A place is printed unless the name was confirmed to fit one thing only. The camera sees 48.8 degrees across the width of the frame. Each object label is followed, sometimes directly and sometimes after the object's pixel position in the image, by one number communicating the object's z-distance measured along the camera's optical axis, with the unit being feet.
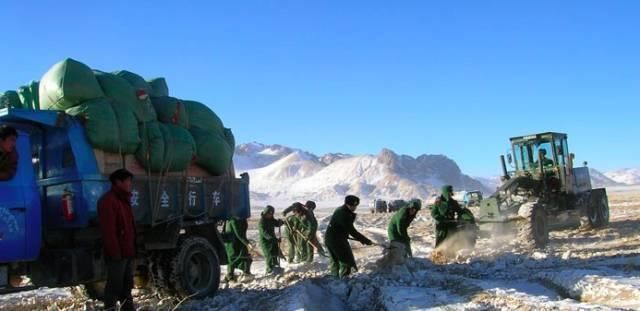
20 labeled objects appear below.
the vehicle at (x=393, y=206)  154.30
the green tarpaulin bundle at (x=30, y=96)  26.73
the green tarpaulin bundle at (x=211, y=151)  30.22
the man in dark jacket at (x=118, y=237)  21.39
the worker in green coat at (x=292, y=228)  47.50
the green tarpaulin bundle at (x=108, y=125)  24.91
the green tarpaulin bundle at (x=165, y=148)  27.02
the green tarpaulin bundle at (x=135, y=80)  28.37
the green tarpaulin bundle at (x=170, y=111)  29.19
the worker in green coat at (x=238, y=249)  39.81
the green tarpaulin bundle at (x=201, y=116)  31.01
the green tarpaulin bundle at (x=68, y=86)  24.98
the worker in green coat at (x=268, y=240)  41.93
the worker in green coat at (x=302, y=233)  47.06
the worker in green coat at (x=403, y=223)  37.76
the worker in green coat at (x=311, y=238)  46.73
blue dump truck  22.50
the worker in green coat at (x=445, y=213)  42.70
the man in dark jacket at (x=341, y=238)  33.27
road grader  49.42
